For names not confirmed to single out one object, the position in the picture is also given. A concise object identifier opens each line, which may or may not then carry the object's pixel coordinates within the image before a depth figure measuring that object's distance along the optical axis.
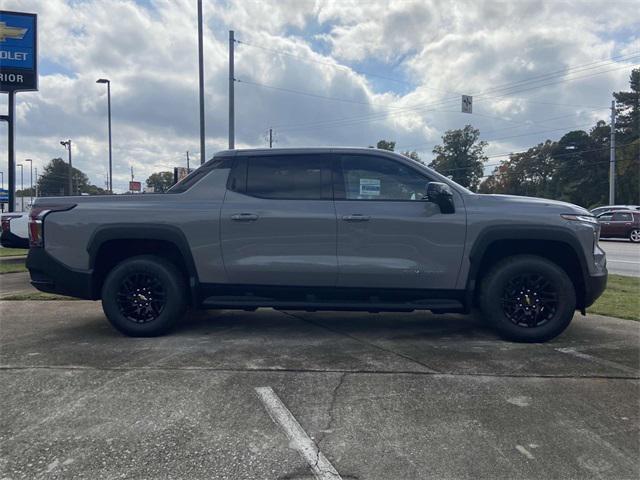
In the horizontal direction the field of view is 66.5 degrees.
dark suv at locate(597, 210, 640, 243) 23.12
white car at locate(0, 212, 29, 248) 10.02
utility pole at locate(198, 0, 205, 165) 16.77
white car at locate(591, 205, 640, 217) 24.86
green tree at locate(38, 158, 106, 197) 103.88
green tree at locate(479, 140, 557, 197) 69.94
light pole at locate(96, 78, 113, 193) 34.32
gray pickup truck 4.65
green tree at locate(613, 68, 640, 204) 51.25
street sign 22.66
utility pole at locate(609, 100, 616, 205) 32.62
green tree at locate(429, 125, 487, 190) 75.75
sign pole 14.03
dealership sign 14.23
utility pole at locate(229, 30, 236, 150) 19.06
